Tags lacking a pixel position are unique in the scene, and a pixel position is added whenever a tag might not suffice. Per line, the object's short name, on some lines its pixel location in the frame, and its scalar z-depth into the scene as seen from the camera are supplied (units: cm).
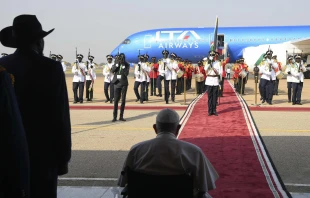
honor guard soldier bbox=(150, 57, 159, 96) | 1859
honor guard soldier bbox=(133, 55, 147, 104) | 1598
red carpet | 504
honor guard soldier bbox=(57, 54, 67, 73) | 1575
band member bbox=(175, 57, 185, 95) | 1988
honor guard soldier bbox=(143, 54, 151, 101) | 1638
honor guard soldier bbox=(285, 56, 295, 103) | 1443
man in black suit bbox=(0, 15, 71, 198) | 300
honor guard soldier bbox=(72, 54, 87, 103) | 1575
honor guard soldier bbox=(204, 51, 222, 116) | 1135
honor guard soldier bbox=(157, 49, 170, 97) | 1594
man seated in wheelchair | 296
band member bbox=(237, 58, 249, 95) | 1908
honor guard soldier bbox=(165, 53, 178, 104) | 1534
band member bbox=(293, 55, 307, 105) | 1427
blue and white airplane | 3028
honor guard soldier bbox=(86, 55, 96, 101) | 1630
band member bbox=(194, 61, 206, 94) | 1602
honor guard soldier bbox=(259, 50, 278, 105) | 1461
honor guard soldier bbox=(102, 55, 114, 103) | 1561
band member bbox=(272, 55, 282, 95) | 1853
